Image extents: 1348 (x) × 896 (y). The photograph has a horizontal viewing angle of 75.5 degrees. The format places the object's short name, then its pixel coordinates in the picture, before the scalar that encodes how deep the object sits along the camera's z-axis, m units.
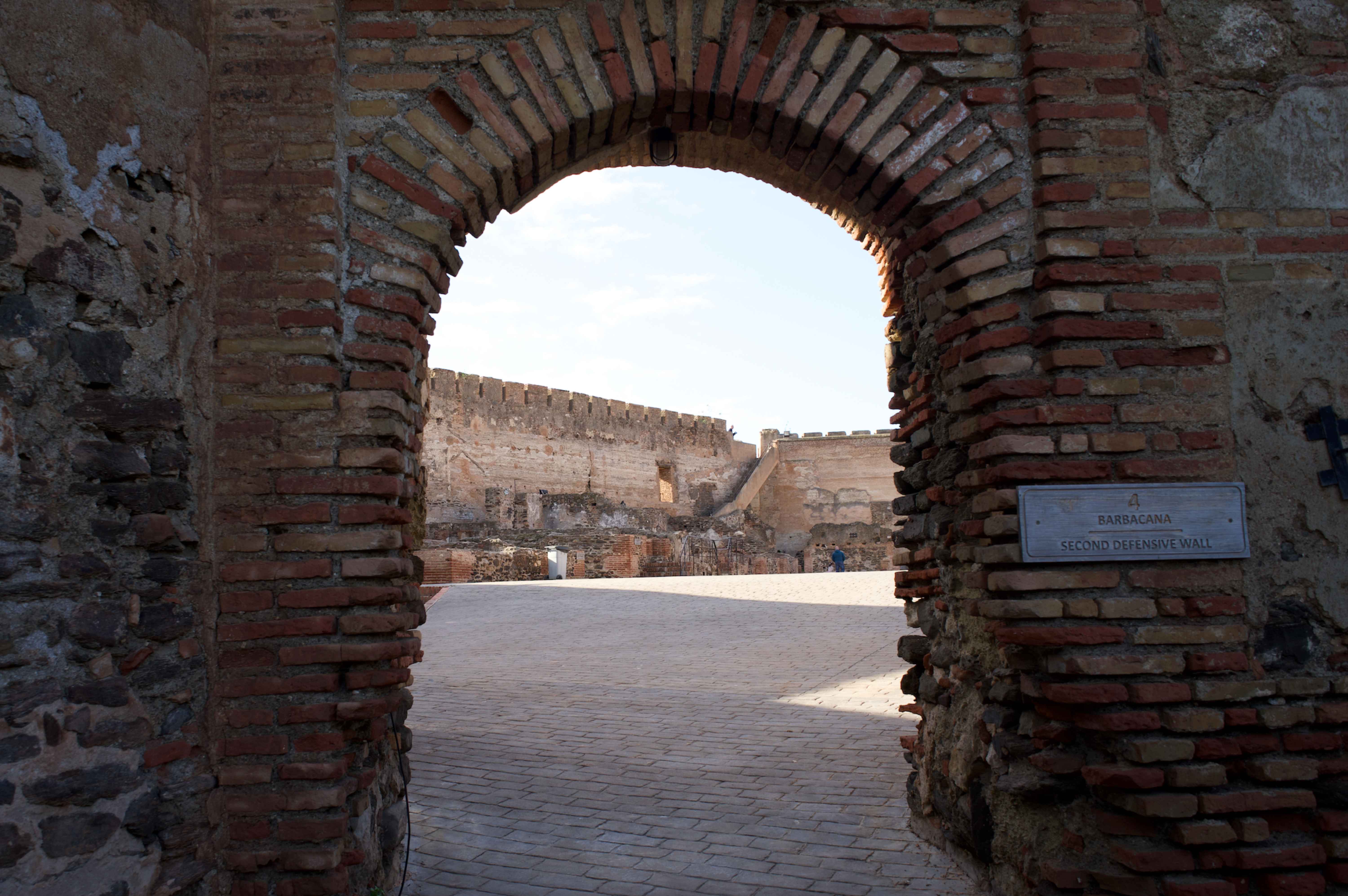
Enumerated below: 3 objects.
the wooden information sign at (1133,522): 2.78
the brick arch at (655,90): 3.03
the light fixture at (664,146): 3.47
